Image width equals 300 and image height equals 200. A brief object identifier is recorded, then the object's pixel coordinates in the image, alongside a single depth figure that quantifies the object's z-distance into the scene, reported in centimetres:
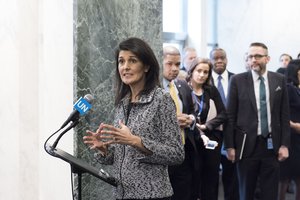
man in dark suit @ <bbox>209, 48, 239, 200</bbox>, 498
